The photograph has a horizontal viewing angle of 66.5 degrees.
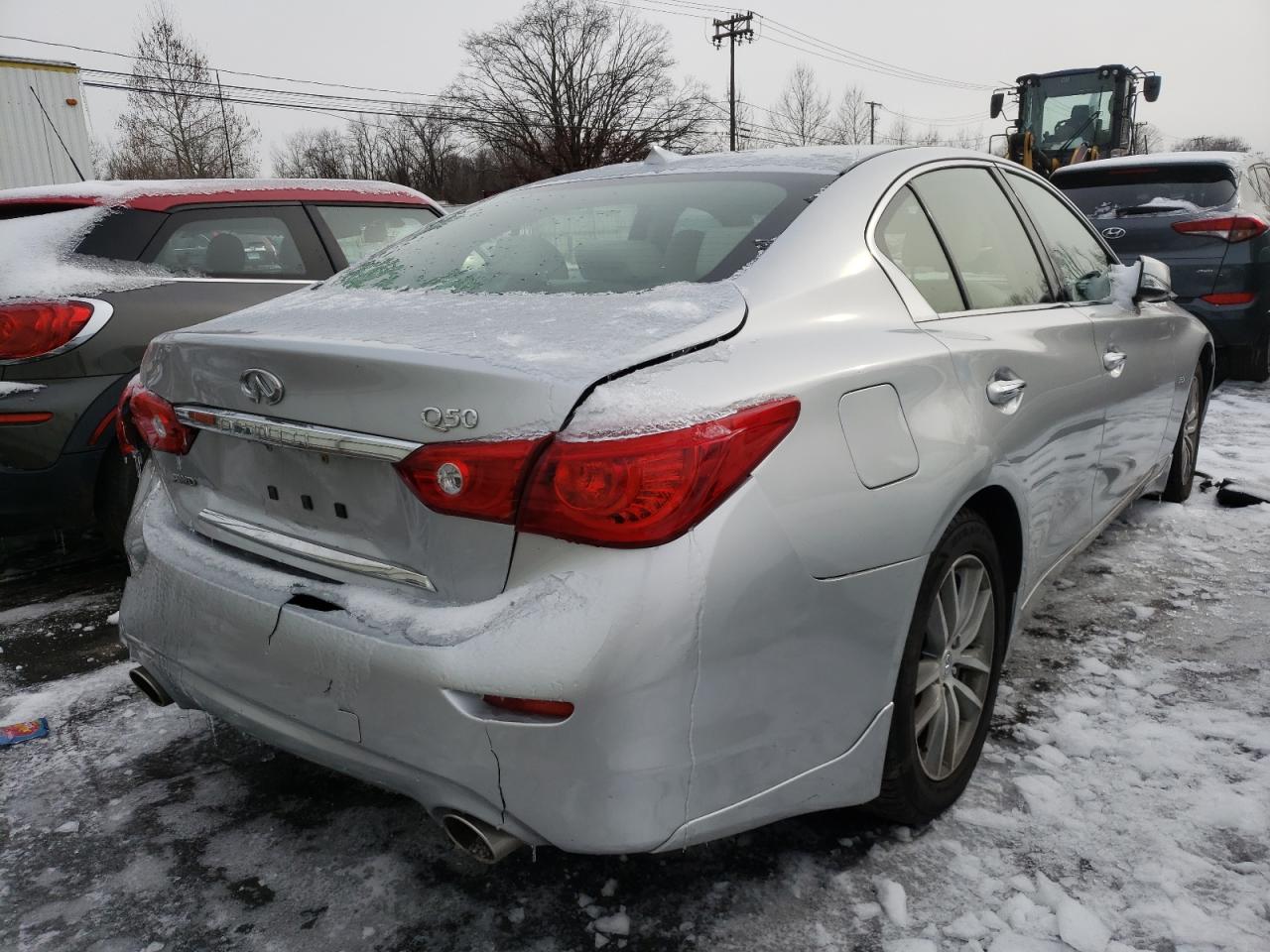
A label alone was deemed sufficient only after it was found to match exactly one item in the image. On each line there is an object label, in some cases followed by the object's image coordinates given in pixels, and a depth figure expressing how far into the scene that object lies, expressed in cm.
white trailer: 1411
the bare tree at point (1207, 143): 10194
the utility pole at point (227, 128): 3353
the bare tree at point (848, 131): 6169
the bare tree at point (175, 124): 3341
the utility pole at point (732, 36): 4491
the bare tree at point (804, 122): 5938
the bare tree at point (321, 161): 6762
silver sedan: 152
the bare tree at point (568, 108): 5059
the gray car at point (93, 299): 344
